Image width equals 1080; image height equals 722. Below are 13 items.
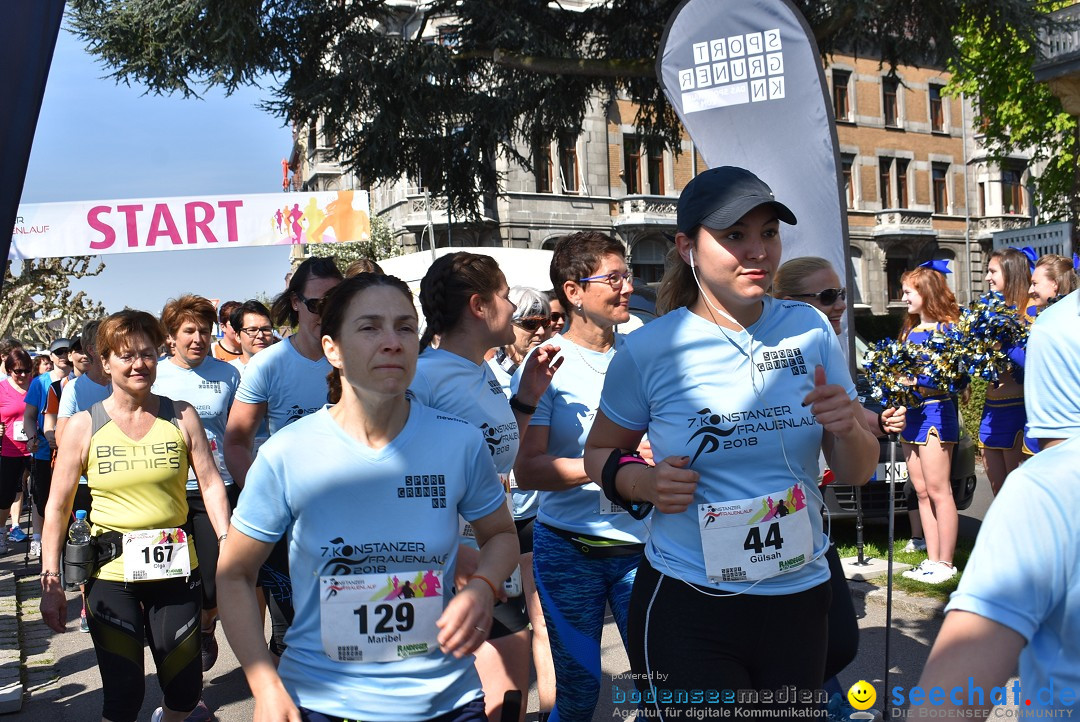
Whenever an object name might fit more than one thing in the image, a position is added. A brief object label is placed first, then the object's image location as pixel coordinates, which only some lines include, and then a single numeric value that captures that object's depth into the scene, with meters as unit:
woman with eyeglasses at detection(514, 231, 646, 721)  3.88
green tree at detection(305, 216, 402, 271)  35.31
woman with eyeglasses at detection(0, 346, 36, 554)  11.14
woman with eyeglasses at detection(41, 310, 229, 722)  4.26
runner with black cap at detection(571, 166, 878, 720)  2.67
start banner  12.16
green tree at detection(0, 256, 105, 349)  34.31
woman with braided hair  3.76
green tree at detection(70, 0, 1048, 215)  11.95
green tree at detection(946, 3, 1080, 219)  24.98
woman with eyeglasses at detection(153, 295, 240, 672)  6.48
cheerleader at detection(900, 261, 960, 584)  6.56
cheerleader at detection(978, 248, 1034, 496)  6.99
